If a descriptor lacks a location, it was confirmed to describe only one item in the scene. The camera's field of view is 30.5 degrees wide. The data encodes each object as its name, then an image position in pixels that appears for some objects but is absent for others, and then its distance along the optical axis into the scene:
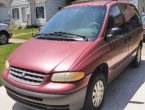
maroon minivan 3.81
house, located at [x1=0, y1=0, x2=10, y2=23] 38.71
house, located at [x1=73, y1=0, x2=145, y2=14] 23.59
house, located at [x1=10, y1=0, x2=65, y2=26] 29.12
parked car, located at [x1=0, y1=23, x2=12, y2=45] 14.27
